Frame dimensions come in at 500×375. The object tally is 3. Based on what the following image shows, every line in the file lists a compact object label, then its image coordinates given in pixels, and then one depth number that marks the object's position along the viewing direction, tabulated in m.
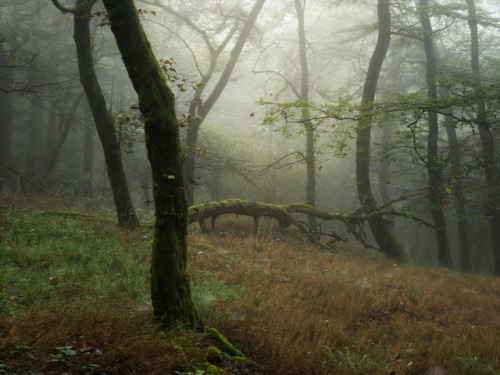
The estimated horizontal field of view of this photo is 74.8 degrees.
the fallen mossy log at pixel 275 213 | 10.62
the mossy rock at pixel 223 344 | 3.57
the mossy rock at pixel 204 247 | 8.53
